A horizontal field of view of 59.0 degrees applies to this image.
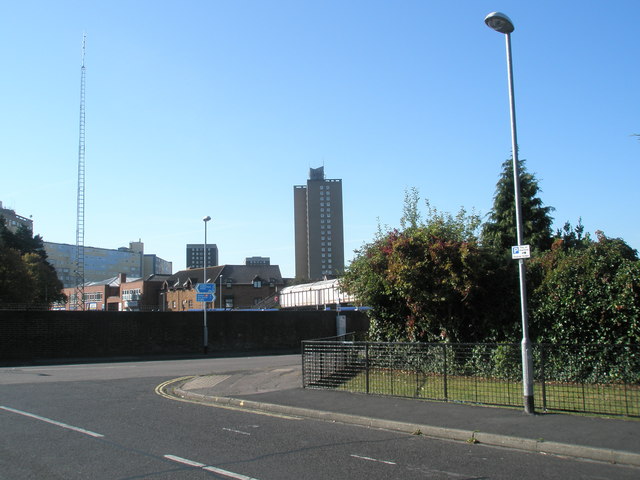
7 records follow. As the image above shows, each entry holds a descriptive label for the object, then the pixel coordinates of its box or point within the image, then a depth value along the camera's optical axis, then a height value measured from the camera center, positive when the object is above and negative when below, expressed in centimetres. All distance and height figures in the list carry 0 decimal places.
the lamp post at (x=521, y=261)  1009 +65
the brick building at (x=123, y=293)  9206 +169
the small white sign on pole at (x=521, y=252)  1023 +80
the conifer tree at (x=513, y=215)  3256 +478
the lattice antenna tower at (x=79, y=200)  7781 +1479
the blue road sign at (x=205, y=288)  3400 +81
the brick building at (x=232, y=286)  8581 +224
